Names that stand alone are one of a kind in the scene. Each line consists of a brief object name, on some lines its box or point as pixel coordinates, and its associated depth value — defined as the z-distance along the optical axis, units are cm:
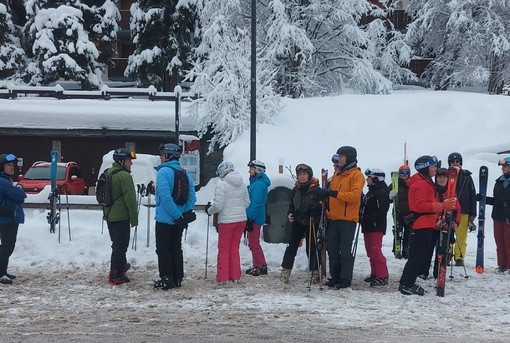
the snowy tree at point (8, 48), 3119
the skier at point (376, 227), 903
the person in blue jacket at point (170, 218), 854
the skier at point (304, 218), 902
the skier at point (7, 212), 886
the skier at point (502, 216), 983
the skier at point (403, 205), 994
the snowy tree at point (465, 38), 2845
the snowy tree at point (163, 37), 3080
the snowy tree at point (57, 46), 3062
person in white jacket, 894
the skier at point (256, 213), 959
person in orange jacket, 863
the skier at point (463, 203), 1007
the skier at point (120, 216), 889
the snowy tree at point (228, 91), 2188
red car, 1875
